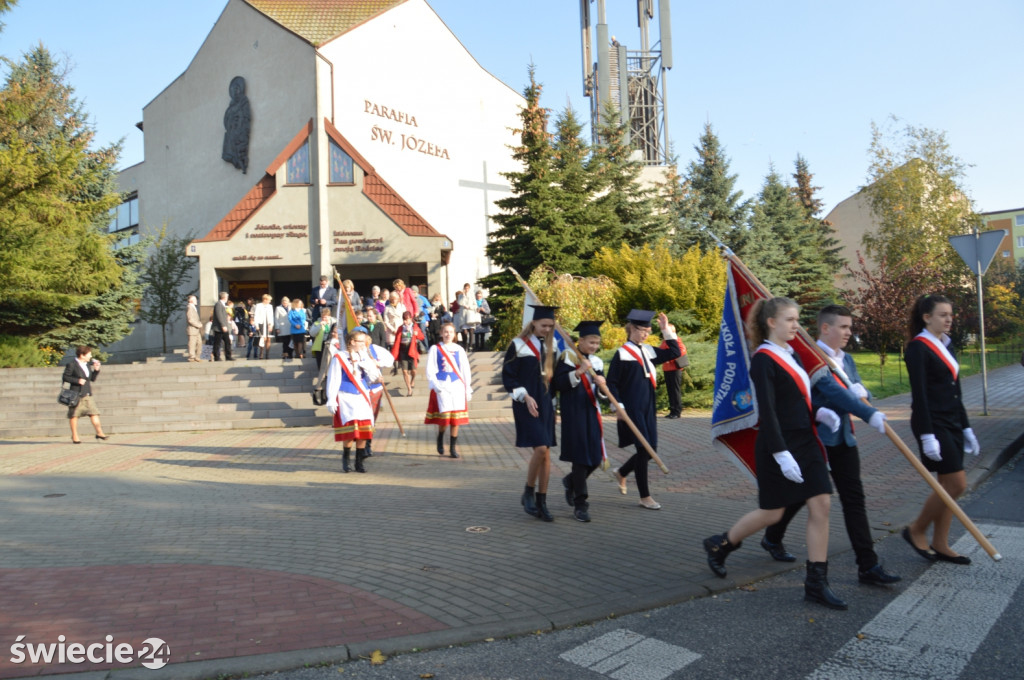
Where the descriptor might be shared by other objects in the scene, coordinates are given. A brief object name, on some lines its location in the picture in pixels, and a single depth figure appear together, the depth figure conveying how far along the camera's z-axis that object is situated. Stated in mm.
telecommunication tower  49031
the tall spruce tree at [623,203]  27203
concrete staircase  16266
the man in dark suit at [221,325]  19391
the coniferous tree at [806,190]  50656
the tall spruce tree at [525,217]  24734
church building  29422
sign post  12102
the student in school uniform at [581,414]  6742
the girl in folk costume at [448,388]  11141
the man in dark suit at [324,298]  19173
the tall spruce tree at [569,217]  24391
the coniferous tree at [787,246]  31922
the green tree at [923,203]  37125
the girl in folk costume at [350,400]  10000
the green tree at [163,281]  30422
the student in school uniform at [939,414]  5188
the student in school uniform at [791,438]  4391
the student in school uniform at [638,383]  7234
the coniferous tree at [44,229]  18641
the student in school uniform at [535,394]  6840
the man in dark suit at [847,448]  4531
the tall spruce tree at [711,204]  31781
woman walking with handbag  14422
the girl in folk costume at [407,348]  16828
